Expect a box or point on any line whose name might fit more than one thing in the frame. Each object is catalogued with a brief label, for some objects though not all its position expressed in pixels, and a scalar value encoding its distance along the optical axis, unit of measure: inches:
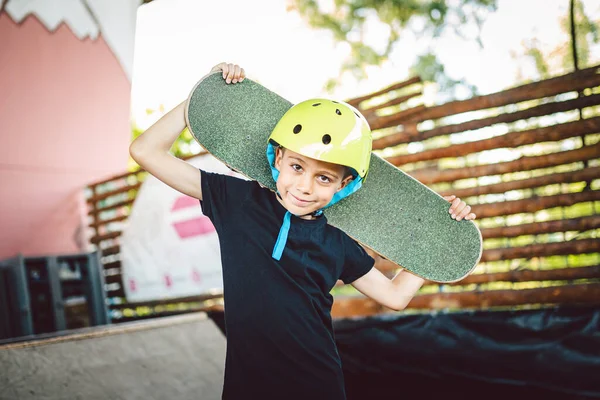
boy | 53.4
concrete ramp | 85.0
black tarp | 104.4
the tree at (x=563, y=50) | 204.4
